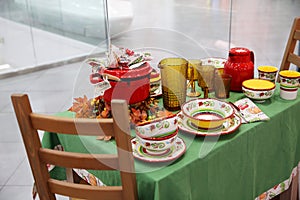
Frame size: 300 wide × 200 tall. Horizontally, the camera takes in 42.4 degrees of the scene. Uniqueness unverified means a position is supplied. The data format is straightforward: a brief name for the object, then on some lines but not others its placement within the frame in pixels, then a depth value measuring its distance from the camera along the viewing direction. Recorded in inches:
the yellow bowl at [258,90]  62.0
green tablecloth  45.6
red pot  53.7
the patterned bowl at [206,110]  55.6
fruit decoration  54.8
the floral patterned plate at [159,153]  47.2
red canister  66.7
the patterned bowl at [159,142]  47.2
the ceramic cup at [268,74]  69.1
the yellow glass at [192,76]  66.1
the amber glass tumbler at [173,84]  60.2
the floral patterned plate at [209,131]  52.5
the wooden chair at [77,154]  38.8
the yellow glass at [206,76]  65.6
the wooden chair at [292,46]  81.1
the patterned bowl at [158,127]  47.2
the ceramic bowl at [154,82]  66.0
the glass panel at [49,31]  169.2
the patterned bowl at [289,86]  63.0
